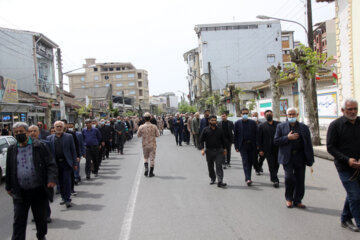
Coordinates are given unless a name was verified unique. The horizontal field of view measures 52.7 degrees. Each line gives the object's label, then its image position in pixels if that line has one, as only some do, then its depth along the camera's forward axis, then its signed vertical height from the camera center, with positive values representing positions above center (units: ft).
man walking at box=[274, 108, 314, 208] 20.48 -2.82
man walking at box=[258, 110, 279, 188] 26.83 -2.88
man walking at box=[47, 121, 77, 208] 24.21 -2.49
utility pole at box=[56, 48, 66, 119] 80.23 +9.25
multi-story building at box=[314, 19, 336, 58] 105.29 +28.51
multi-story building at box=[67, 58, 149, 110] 360.69 +38.28
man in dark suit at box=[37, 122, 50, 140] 33.22 -1.15
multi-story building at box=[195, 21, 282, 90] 191.31 +31.83
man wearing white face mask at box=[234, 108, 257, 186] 28.53 -2.49
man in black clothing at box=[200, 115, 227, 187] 28.32 -2.52
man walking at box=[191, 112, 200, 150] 55.98 -1.93
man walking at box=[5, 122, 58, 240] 16.06 -2.58
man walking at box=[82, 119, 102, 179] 35.94 -2.52
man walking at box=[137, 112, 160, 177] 34.71 -2.17
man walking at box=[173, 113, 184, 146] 69.87 -2.77
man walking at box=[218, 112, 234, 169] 37.43 -1.81
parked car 37.96 -2.79
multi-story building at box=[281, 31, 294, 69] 203.17 +37.44
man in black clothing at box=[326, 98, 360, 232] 16.10 -2.16
